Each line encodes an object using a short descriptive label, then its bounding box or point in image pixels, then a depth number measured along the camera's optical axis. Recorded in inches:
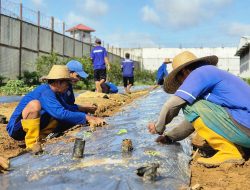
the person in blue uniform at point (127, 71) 383.8
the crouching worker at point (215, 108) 84.1
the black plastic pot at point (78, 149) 85.6
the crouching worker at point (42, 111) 110.8
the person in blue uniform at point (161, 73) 405.5
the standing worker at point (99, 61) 300.2
